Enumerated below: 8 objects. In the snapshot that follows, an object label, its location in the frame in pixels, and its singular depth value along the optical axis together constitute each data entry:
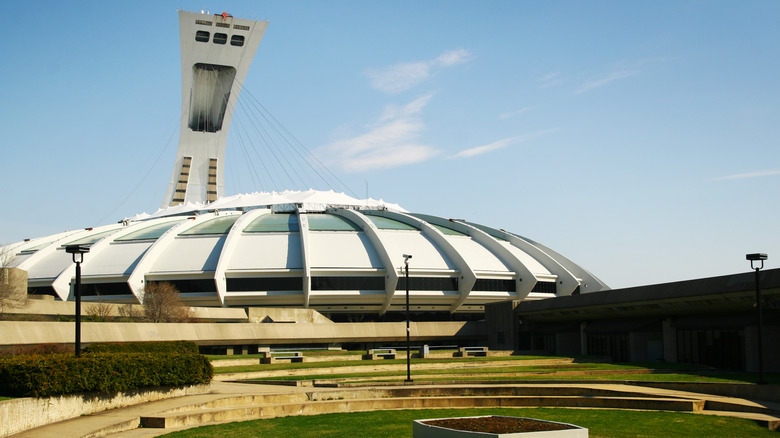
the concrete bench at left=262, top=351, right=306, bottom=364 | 36.12
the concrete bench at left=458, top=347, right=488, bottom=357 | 41.56
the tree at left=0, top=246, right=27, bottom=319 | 32.75
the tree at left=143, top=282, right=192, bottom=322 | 41.72
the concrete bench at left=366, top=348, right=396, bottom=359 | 39.79
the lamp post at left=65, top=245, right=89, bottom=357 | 20.86
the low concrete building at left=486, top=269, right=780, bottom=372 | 30.86
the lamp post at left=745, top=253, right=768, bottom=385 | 23.85
